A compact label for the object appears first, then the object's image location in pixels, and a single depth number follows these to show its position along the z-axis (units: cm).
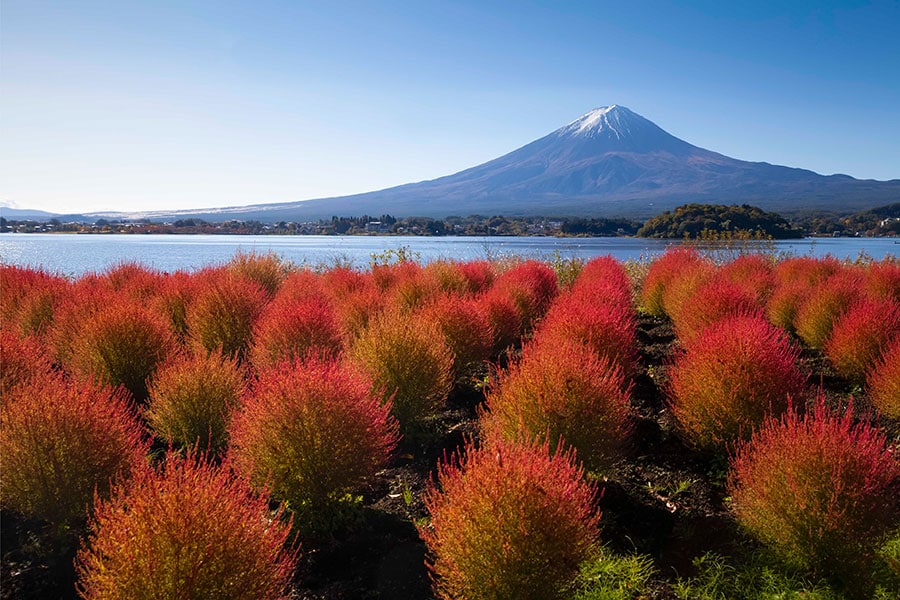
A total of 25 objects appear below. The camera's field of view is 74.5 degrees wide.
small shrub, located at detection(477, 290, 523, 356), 768
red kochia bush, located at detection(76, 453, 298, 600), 222
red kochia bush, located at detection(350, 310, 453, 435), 508
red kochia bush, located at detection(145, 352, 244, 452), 454
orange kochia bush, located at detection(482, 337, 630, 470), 397
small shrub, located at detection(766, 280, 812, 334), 874
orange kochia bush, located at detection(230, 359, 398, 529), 359
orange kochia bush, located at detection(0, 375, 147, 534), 345
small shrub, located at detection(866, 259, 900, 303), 920
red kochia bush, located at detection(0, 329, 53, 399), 477
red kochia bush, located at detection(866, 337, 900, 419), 518
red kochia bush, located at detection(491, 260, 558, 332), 909
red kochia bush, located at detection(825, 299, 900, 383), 625
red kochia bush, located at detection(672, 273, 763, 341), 722
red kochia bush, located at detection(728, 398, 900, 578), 305
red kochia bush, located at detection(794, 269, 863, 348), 776
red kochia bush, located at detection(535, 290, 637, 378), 583
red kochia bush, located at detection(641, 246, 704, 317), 1100
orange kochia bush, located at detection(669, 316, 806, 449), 446
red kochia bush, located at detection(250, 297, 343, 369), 599
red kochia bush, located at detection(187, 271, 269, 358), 698
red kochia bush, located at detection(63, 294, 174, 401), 573
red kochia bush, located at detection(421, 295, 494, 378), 653
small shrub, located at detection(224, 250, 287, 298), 1105
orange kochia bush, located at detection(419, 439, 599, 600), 254
